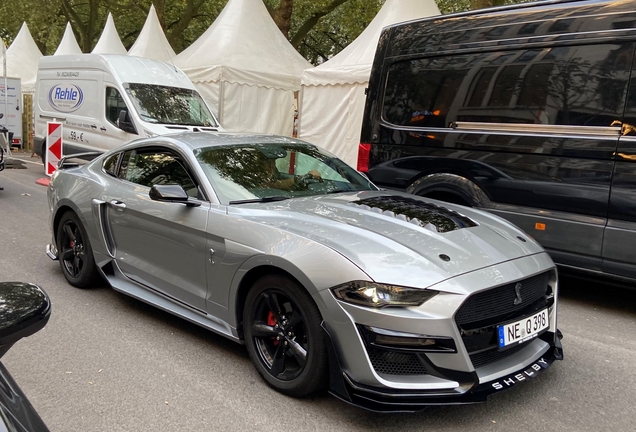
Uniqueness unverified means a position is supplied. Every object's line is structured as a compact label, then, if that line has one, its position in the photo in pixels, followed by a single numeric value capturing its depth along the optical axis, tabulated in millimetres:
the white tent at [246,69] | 12867
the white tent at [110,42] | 19891
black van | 4621
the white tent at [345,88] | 10641
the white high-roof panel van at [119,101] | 10227
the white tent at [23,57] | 24734
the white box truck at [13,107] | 18531
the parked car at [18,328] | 1427
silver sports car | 2719
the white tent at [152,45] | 16667
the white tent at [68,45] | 22984
